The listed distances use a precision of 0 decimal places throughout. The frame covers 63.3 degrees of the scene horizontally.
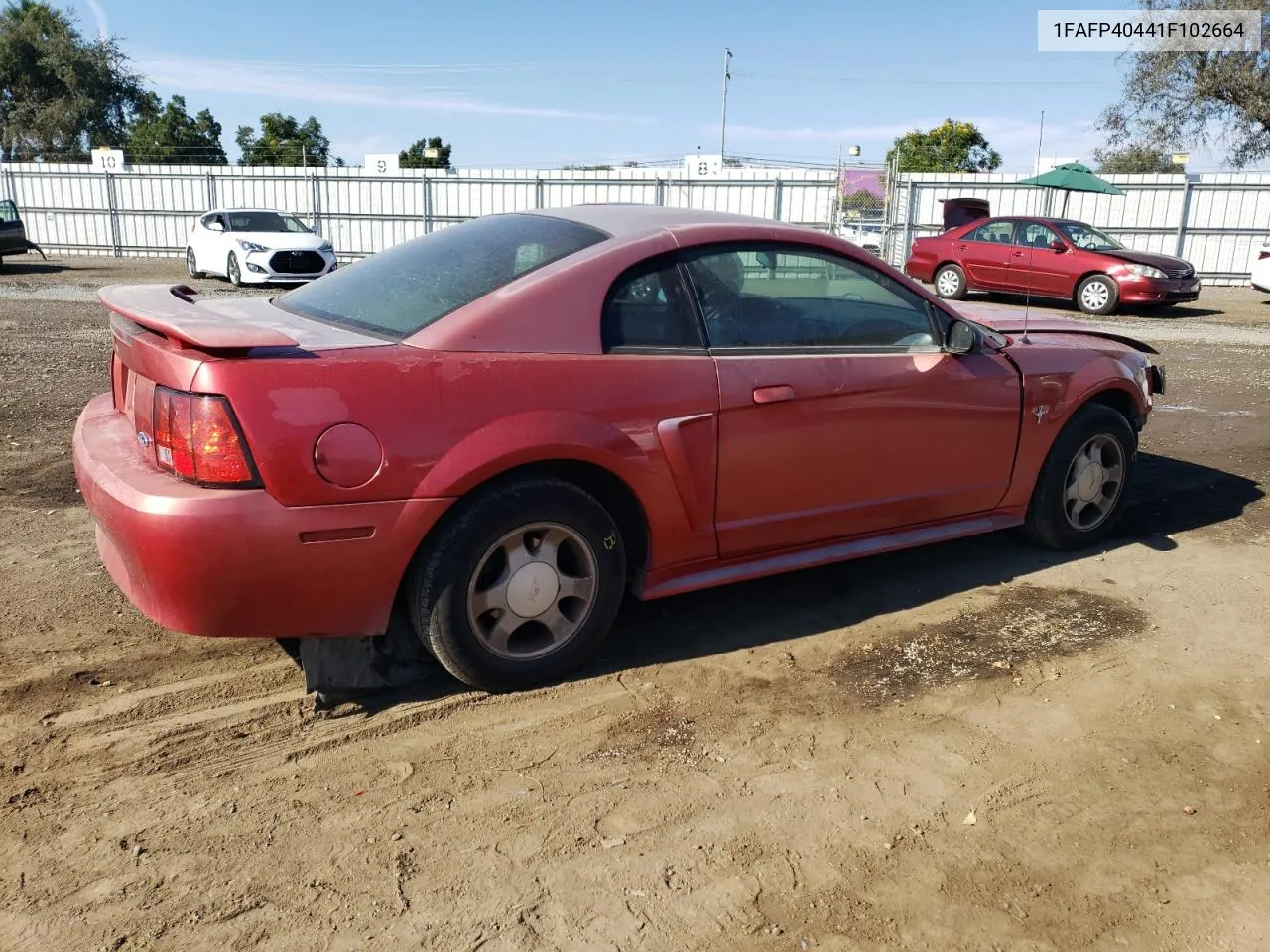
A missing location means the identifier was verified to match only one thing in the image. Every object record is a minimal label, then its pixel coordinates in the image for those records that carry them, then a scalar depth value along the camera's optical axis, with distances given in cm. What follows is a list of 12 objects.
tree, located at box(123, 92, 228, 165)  4953
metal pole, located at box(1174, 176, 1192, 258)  2262
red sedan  1611
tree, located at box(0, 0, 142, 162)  4684
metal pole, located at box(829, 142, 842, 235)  2242
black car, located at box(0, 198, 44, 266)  2131
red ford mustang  286
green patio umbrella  2025
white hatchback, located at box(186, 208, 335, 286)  1780
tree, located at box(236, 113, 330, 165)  5152
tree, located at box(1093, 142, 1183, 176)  2835
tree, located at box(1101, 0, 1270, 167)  2591
